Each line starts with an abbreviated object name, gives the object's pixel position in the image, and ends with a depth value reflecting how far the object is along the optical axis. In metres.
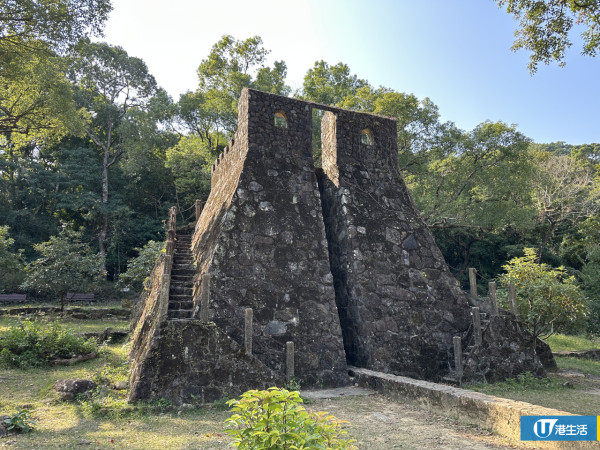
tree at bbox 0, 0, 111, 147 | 11.40
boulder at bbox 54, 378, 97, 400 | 6.16
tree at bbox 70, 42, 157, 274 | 26.28
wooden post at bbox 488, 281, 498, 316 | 8.89
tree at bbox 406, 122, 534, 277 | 17.88
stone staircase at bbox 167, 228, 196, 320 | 7.70
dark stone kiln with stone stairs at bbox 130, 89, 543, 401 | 6.55
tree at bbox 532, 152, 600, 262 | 21.31
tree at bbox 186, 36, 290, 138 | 22.64
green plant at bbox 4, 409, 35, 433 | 4.77
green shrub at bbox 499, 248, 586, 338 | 10.17
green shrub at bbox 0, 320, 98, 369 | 8.55
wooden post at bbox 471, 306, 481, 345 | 8.41
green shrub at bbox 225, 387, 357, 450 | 2.25
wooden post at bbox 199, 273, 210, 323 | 6.97
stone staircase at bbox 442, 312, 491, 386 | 7.98
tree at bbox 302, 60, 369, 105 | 22.83
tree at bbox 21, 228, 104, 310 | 15.95
